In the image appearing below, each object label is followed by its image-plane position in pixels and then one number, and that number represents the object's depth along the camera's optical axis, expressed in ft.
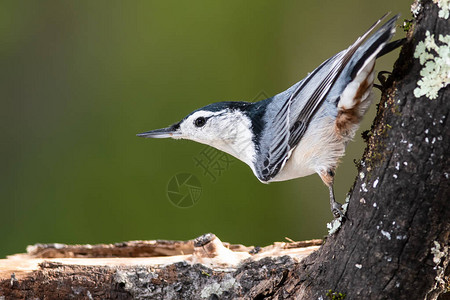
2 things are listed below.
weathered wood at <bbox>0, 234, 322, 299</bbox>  9.33
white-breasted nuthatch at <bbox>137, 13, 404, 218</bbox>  9.23
